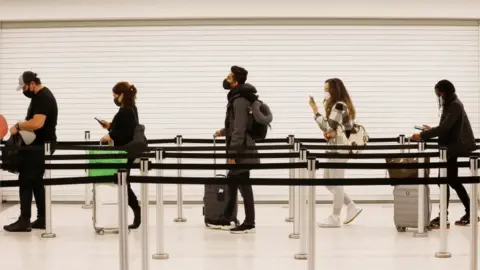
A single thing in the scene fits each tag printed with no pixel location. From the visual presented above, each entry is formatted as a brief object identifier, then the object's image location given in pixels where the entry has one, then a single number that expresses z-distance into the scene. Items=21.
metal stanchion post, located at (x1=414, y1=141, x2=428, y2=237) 10.56
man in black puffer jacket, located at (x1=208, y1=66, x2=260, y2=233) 10.79
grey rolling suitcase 11.02
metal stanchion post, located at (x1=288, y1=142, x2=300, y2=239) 10.46
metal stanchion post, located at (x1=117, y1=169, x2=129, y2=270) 7.97
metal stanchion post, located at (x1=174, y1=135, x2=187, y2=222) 12.13
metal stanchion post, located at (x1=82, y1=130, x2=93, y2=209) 13.64
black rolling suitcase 11.41
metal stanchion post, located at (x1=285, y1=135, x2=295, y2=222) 12.18
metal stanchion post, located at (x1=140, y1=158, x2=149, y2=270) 8.46
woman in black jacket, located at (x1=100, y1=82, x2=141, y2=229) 11.18
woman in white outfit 11.45
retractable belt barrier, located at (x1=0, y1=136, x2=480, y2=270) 8.24
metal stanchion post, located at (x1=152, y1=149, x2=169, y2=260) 9.70
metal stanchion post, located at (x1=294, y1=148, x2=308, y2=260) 9.39
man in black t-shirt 11.23
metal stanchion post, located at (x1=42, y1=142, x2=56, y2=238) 10.88
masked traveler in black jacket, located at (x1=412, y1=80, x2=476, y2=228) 11.24
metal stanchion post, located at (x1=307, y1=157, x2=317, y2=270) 8.31
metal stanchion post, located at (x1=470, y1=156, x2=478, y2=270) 8.52
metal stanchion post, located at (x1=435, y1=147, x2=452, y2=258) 9.67
